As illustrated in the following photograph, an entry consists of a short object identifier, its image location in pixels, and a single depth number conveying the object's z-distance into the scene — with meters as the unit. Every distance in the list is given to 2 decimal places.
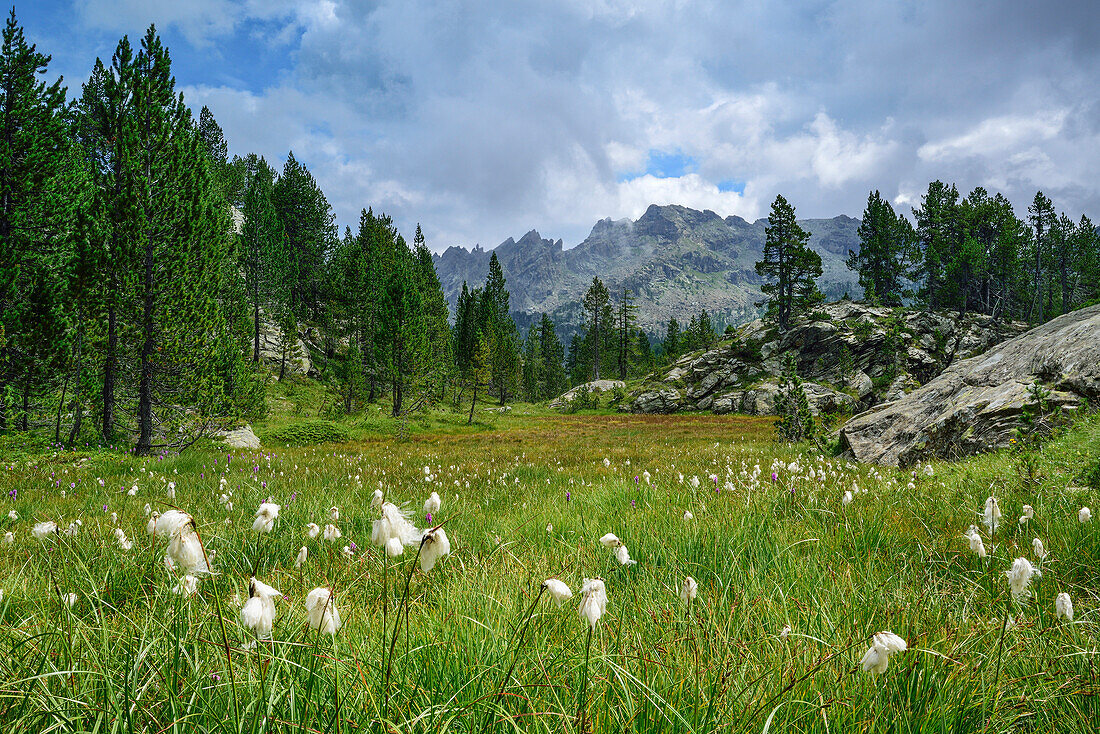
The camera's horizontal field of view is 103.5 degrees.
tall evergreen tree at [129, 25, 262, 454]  14.16
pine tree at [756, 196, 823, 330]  54.03
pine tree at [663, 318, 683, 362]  82.30
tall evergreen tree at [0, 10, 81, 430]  13.11
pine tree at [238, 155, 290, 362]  41.12
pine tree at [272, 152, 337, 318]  53.72
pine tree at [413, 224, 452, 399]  50.73
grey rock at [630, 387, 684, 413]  49.47
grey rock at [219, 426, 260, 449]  18.74
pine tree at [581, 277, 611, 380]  79.69
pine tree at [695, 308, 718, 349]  81.50
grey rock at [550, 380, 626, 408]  56.97
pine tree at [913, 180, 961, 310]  59.75
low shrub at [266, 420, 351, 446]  22.67
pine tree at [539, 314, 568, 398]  87.00
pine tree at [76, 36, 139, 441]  13.56
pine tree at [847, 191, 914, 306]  61.97
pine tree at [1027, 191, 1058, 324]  67.62
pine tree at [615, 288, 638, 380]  86.56
